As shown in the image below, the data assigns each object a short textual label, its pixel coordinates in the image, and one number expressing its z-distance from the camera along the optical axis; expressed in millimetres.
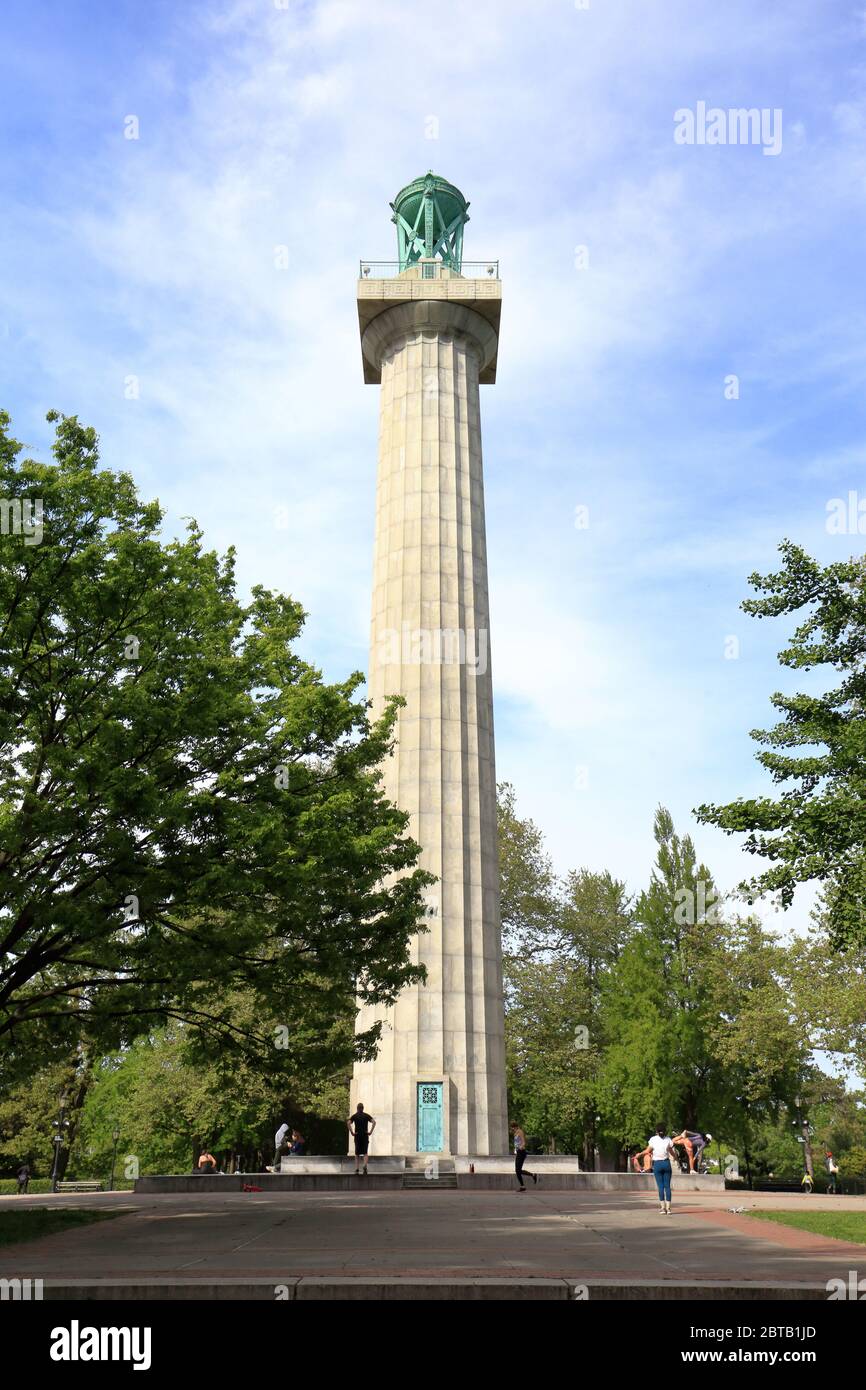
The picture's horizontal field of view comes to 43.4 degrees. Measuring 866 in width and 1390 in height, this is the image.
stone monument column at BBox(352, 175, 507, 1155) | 32406
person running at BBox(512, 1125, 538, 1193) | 25797
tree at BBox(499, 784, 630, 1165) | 48375
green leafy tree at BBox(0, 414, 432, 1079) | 16312
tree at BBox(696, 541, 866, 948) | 19844
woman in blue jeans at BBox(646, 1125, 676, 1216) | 19844
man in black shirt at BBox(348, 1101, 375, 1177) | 27984
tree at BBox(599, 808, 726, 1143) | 47844
